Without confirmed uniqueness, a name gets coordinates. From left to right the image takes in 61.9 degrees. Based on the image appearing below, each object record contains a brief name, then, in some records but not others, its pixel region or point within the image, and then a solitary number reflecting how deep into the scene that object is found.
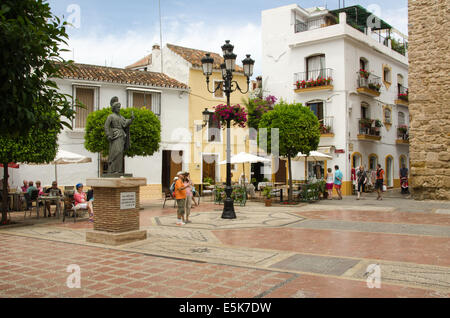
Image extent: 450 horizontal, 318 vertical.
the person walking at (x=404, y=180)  21.00
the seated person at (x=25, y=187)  16.06
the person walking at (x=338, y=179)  18.08
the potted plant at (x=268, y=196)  15.30
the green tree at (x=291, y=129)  15.48
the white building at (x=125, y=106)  19.02
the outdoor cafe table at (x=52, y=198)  11.82
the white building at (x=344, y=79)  21.69
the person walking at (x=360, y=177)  18.35
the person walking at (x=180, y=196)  9.90
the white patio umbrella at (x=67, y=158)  13.62
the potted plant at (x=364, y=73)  22.34
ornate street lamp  11.02
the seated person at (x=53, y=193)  12.74
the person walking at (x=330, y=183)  18.85
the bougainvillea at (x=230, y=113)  12.31
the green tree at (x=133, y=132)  13.99
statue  7.85
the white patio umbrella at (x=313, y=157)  18.70
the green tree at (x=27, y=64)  3.42
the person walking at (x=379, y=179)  17.52
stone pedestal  7.48
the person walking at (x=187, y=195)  10.34
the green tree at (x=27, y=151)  10.42
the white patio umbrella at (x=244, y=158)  17.40
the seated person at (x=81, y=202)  11.54
